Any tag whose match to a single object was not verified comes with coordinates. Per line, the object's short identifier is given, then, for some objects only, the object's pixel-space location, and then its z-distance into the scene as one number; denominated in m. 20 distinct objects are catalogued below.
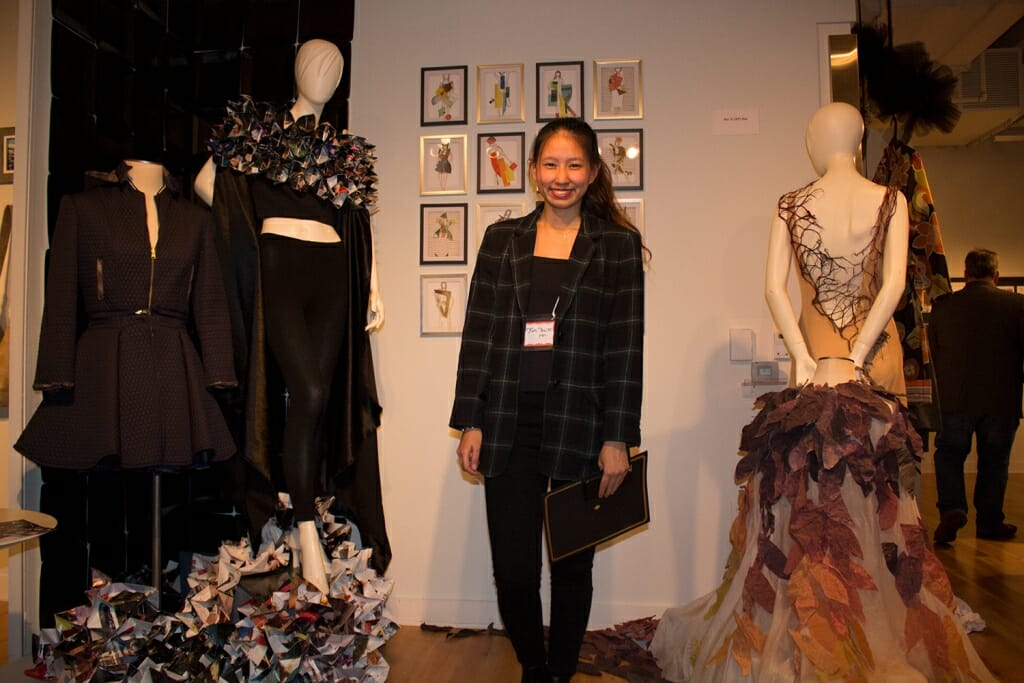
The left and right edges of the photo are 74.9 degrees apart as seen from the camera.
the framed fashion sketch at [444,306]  2.90
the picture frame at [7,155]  2.54
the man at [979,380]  3.40
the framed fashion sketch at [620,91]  2.87
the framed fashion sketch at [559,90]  2.89
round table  1.57
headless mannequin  2.18
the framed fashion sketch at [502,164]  2.91
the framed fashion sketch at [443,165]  2.93
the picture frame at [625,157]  2.85
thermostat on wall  2.76
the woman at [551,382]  1.70
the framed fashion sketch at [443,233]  2.91
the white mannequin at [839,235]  1.88
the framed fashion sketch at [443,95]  2.94
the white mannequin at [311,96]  2.26
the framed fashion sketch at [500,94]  2.92
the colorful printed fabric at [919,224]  2.75
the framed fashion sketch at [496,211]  2.91
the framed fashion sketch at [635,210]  2.85
